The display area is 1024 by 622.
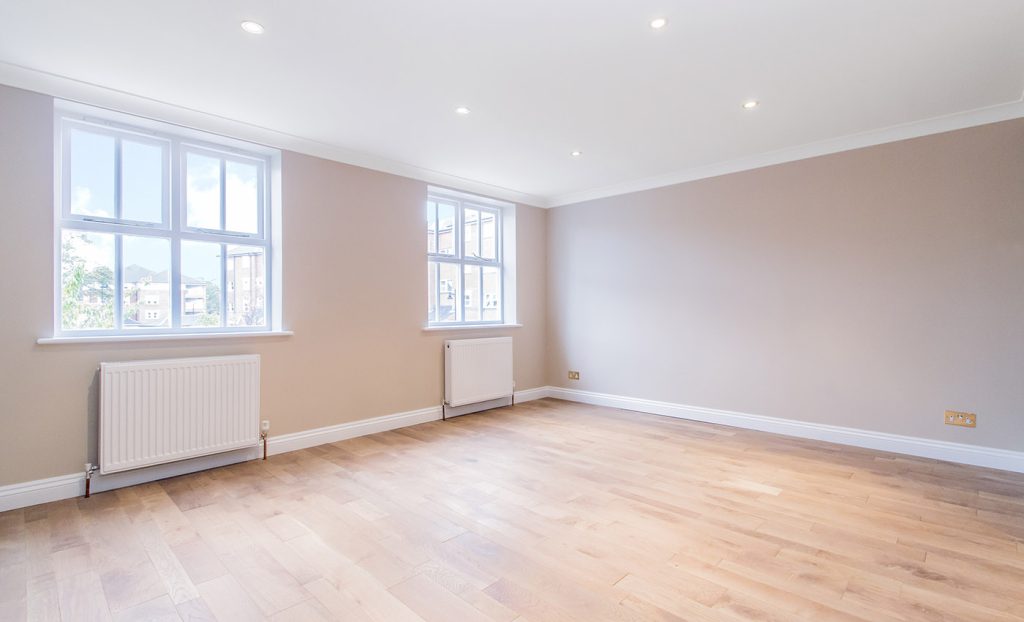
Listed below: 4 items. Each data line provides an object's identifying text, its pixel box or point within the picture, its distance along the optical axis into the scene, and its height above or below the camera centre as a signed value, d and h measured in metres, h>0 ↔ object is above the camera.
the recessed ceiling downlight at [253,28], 2.35 +1.45
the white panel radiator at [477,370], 5.06 -0.66
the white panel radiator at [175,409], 3.01 -0.67
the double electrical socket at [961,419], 3.54 -0.83
